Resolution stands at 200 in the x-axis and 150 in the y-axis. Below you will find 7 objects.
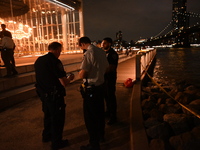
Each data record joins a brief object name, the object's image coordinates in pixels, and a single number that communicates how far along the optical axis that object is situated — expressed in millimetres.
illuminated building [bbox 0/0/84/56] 15178
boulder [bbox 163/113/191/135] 3400
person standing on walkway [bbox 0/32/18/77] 5344
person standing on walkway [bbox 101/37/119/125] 3500
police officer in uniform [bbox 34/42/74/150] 2465
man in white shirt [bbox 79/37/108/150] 2393
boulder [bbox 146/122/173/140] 3049
